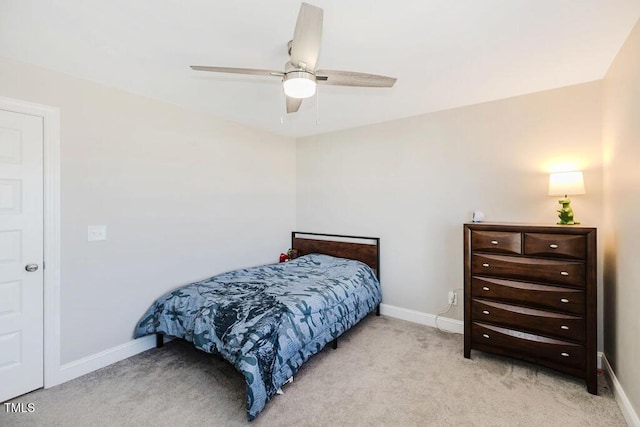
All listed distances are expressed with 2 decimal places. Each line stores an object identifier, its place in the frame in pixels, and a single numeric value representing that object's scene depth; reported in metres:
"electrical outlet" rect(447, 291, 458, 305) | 3.24
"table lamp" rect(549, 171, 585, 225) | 2.40
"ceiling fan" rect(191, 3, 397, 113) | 1.41
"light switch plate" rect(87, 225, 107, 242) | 2.49
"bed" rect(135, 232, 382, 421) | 2.00
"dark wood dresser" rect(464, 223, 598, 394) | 2.19
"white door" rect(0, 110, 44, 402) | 2.11
